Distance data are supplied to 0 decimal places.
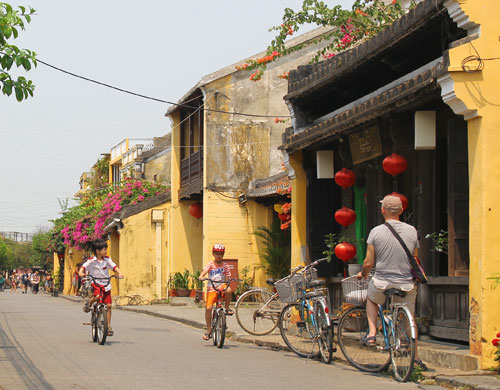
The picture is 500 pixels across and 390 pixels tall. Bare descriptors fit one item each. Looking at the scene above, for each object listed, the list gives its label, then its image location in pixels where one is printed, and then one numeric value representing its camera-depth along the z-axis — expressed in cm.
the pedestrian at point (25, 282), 6468
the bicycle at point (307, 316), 1147
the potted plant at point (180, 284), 2941
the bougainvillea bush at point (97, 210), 3638
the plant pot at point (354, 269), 1474
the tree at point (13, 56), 916
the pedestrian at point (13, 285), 6761
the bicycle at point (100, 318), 1369
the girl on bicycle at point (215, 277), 1380
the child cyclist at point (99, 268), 1427
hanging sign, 1393
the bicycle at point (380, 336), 944
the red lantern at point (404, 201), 1277
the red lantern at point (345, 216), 1495
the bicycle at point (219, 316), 1344
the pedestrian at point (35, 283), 6128
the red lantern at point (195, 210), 2988
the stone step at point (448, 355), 993
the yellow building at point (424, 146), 1001
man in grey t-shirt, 976
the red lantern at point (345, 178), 1491
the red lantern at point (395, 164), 1293
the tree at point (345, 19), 1863
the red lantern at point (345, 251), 1485
